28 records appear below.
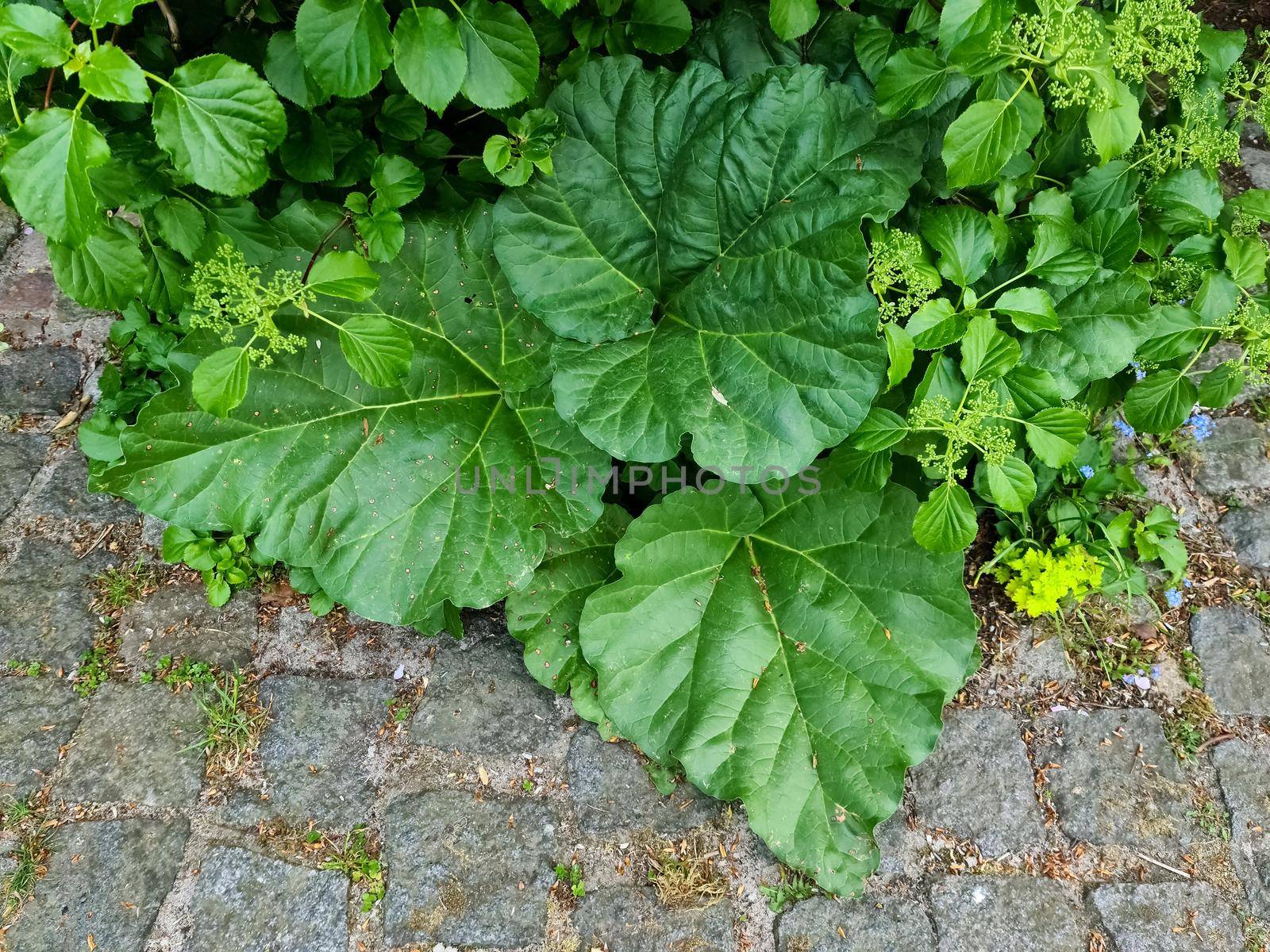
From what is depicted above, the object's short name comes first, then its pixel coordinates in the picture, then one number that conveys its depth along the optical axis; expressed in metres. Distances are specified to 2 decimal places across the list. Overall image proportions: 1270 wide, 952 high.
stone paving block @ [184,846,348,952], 1.85
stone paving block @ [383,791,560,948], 1.89
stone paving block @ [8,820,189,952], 1.83
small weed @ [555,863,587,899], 1.94
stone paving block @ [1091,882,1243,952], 1.95
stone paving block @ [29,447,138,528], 2.38
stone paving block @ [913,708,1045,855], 2.07
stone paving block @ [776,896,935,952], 1.91
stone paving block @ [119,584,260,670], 2.21
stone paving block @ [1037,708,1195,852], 2.08
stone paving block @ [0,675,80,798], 2.00
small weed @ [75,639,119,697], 2.14
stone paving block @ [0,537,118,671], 2.17
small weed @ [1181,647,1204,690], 2.29
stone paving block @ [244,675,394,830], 2.02
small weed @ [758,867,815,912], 1.95
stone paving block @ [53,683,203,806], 2.00
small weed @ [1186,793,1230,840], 2.09
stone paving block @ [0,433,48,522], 2.39
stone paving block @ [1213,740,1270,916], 2.03
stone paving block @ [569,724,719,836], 2.04
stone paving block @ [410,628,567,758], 2.12
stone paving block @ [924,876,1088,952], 1.93
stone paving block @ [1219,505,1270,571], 2.47
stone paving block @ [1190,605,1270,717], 2.27
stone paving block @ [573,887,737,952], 1.89
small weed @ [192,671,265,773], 2.07
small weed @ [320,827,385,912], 1.92
